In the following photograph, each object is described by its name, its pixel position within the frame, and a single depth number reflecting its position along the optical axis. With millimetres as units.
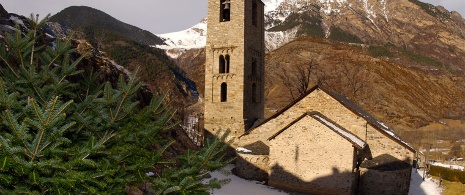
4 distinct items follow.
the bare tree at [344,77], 70938
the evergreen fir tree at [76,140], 3305
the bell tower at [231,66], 19500
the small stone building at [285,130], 14086
